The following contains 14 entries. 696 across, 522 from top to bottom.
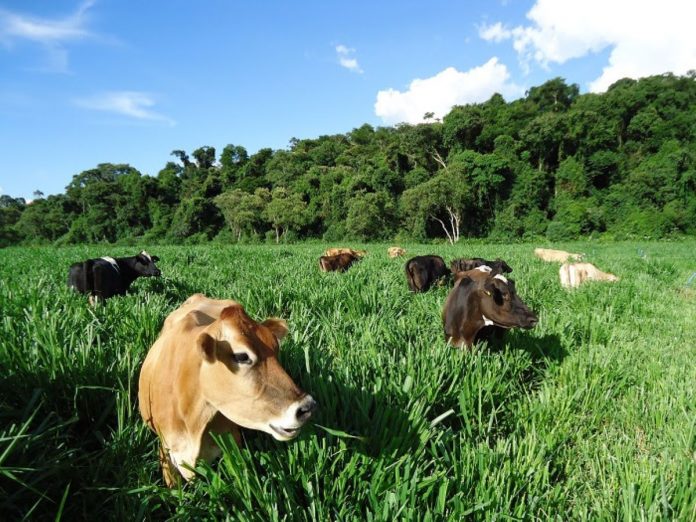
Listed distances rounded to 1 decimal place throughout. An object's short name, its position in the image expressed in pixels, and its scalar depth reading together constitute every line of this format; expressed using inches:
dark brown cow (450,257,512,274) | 269.0
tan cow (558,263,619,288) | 333.7
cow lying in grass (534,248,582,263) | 573.1
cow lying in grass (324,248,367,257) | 485.4
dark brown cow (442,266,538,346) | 138.0
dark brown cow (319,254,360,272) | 421.7
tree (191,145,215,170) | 3152.1
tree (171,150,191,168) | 3127.5
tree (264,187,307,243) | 1975.9
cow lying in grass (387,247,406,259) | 612.7
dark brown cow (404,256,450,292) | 286.8
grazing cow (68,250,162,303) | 226.8
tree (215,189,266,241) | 2064.5
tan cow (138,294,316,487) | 60.3
